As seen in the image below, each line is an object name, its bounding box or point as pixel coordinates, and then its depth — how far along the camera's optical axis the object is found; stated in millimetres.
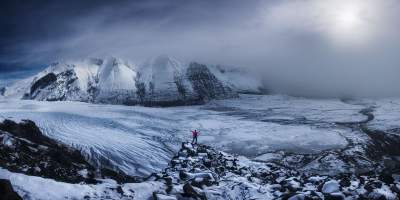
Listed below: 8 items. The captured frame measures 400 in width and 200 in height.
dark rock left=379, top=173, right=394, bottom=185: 27897
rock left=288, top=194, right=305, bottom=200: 24438
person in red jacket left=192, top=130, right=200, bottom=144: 49875
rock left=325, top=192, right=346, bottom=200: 25372
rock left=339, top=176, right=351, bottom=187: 27159
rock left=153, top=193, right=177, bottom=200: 22469
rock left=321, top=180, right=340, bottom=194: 26344
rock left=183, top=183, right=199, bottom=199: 24000
